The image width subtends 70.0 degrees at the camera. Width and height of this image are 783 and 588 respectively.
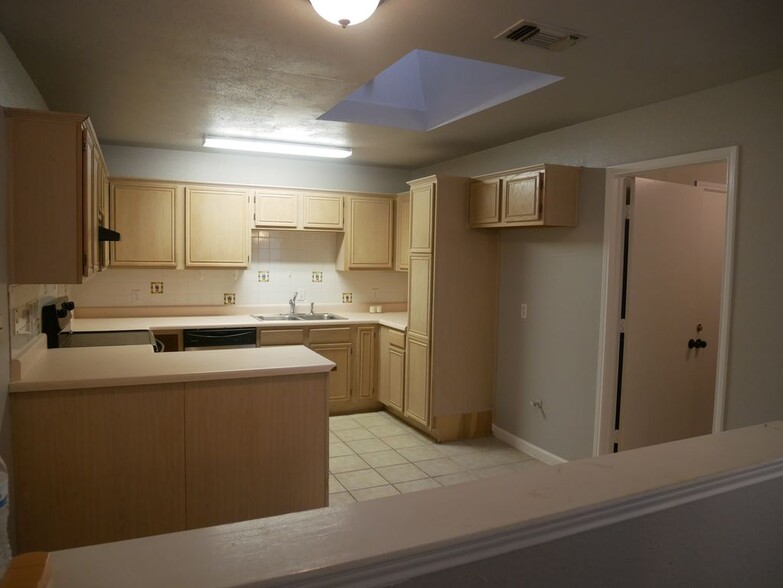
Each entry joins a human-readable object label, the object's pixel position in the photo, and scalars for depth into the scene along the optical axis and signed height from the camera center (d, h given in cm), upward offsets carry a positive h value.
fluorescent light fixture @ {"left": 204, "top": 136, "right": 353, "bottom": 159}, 455 +96
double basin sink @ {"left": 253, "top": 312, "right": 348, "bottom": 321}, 541 -55
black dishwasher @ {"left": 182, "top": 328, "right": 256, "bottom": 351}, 470 -68
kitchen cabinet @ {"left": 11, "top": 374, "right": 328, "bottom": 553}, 246 -94
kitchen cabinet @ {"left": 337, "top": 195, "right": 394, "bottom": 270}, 561 +29
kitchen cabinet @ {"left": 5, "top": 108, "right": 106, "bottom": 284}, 237 +25
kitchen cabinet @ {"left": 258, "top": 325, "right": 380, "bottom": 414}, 510 -91
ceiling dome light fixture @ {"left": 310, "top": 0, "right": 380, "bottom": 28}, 189 +87
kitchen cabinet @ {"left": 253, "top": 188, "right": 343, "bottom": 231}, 526 +49
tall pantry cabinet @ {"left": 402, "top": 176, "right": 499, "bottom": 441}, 441 -39
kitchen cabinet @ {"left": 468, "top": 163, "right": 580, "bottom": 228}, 370 +49
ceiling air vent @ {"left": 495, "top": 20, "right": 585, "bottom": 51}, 223 +96
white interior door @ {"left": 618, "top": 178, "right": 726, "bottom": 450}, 362 -27
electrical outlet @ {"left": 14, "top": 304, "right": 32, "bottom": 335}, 258 -32
